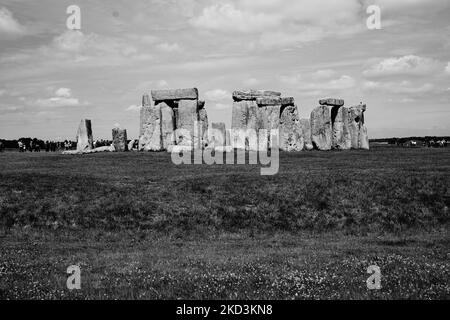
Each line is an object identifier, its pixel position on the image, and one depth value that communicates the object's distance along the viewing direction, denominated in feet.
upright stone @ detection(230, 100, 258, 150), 164.14
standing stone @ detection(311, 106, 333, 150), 176.35
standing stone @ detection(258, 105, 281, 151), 167.53
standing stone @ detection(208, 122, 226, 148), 160.35
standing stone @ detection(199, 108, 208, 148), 159.53
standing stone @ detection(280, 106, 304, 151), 166.40
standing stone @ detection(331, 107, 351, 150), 183.01
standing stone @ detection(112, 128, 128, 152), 168.25
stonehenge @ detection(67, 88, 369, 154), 160.76
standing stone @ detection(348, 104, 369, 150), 190.08
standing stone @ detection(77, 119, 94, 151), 170.19
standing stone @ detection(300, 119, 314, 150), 179.77
